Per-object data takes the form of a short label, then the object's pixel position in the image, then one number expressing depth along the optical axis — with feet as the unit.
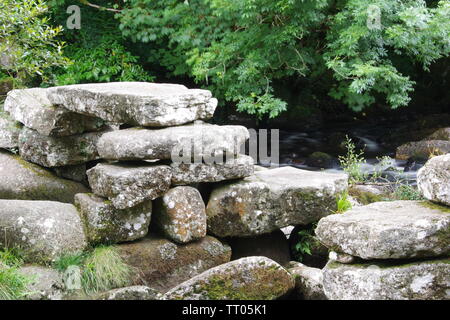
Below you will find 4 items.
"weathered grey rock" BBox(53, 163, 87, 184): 23.73
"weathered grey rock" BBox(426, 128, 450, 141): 40.31
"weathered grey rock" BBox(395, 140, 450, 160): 38.06
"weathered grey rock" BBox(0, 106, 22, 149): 24.23
